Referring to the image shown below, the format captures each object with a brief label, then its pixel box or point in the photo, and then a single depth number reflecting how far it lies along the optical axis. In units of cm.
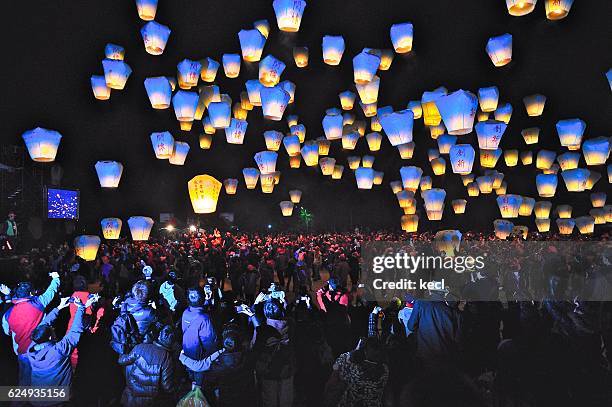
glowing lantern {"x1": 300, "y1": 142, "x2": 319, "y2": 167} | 1546
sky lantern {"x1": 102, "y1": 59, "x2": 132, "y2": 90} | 1063
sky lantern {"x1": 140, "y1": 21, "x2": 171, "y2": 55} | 1023
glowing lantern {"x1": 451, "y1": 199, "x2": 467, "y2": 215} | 2400
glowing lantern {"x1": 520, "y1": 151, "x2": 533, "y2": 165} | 2118
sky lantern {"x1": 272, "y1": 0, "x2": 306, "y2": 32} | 948
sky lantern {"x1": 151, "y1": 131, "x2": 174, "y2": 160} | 1230
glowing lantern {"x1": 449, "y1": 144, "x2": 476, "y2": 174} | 1309
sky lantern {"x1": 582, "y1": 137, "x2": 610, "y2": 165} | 1330
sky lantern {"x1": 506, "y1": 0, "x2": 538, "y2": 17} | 828
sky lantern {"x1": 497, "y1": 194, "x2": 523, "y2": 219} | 1827
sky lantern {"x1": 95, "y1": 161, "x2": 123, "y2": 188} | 1205
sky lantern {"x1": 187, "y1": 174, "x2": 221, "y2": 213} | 1267
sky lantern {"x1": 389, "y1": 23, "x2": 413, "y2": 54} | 1127
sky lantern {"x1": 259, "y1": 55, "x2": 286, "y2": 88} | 1116
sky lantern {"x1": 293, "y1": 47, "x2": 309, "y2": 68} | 1352
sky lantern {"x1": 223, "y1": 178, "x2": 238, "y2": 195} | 1898
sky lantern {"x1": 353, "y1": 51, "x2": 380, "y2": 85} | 1130
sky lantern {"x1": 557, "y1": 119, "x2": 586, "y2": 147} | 1280
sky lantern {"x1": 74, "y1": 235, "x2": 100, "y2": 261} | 1244
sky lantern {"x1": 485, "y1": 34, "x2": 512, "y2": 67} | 1068
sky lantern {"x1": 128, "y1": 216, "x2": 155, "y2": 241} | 1427
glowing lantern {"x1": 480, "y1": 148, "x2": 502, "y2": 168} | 1623
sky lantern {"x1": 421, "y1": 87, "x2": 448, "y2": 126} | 1291
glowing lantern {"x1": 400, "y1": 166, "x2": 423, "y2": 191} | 1496
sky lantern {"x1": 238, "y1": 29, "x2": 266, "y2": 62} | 1093
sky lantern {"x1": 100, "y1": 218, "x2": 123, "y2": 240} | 1430
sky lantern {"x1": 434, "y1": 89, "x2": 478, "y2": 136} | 923
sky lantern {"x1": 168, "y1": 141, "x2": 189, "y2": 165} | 1352
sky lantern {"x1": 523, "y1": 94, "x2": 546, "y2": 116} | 1456
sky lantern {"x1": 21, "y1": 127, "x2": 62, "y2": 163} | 991
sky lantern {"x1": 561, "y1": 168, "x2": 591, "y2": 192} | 1550
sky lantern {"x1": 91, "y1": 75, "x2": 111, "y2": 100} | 1113
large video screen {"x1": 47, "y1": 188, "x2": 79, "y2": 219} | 1816
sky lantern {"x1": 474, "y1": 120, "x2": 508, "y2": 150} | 1133
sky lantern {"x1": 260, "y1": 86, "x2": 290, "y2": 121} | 1091
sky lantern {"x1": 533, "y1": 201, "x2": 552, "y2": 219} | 2033
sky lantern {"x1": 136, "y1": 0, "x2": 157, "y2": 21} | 960
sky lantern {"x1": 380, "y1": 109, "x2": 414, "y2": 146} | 1104
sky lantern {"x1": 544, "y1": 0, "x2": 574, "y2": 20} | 880
